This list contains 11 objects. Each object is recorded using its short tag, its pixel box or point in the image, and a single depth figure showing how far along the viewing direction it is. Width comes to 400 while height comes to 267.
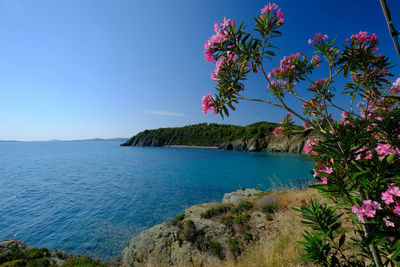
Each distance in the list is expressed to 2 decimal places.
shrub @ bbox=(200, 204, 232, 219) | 7.67
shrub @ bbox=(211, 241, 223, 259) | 4.88
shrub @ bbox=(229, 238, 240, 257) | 4.77
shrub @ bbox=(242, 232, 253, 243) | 5.29
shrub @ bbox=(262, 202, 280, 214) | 7.04
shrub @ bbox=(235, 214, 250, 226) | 6.39
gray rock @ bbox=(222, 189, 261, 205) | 9.72
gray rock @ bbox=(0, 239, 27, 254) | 5.51
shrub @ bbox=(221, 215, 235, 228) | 6.45
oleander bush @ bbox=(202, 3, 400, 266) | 1.37
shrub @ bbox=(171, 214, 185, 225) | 7.36
